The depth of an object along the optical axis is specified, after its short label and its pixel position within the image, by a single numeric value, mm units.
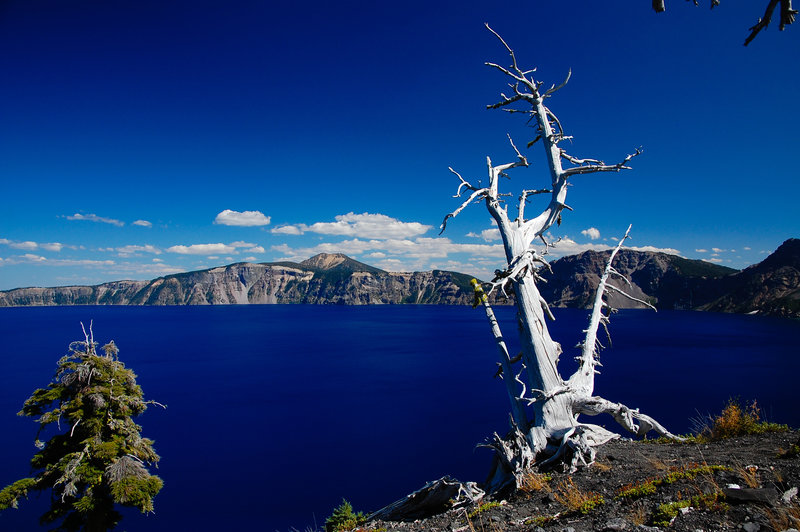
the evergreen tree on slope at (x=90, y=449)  14398
